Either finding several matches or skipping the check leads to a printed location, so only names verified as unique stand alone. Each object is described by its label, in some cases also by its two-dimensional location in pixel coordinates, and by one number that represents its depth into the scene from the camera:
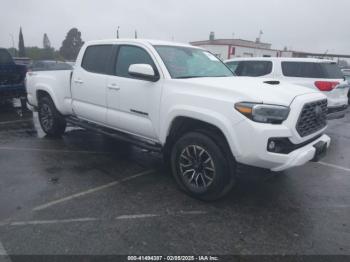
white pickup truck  3.14
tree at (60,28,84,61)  89.62
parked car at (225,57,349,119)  7.25
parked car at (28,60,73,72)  15.49
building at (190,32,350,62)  32.18
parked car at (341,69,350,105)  14.87
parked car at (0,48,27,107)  9.23
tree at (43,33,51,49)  127.38
